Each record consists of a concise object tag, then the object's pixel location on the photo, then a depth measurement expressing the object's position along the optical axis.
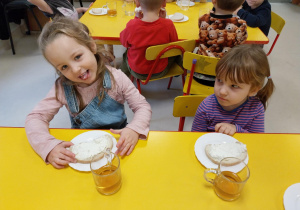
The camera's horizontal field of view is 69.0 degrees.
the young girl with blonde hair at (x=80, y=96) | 0.87
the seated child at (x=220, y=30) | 1.68
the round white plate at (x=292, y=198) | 0.68
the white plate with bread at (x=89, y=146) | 0.81
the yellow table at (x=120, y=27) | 1.84
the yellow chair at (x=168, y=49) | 1.64
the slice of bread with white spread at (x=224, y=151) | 0.81
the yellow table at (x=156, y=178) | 0.71
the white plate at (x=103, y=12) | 2.22
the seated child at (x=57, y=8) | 2.37
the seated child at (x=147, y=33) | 1.74
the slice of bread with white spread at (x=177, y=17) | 2.07
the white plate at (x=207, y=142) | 0.81
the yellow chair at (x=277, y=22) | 2.07
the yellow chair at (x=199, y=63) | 1.48
